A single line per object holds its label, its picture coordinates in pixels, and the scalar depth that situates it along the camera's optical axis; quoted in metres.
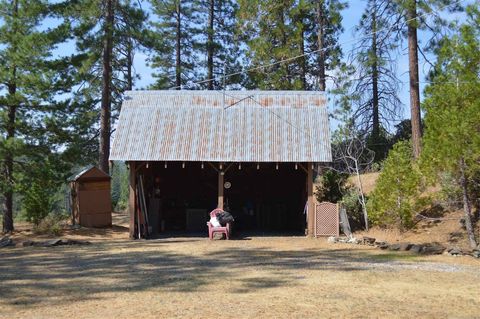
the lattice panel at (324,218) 18.12
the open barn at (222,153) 18.39
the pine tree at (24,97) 19.19
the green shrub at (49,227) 19.05
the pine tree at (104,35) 23.86
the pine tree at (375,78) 22.28
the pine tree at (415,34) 19.89
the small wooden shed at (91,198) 20.78
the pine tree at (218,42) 34.12
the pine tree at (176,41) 34.28
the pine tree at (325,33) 26.52
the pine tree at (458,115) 13.37
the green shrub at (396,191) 16.28
